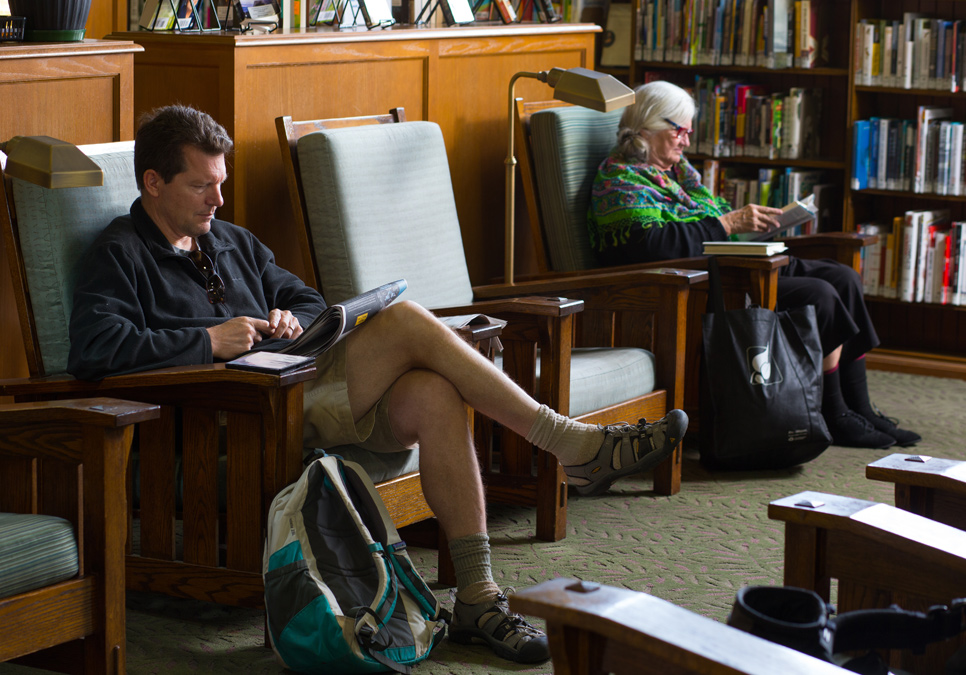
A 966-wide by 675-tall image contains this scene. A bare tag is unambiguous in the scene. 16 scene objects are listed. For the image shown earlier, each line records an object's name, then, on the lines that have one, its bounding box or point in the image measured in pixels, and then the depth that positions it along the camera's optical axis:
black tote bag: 6.03
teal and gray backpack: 3.76
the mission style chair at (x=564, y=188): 6.58
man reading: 4.16
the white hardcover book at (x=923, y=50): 8.48
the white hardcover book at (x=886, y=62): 8.61
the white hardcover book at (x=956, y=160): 8.43
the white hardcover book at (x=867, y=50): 8.67
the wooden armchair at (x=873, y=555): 3.00
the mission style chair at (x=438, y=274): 5.26
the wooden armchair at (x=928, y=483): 3.38
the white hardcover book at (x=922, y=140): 8.52
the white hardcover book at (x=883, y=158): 8.72
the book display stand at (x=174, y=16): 5.72
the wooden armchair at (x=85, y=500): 3.33
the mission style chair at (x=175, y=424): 3.92
